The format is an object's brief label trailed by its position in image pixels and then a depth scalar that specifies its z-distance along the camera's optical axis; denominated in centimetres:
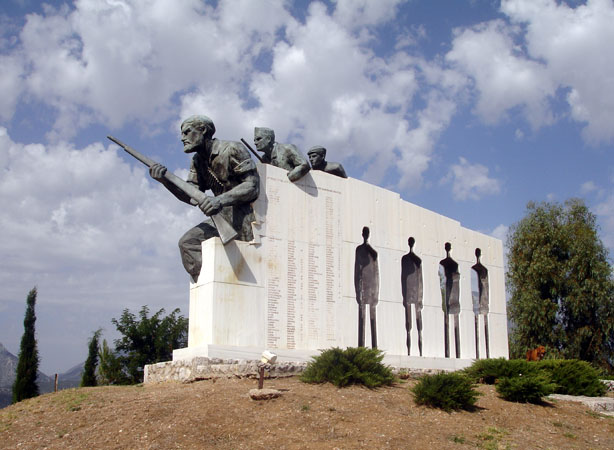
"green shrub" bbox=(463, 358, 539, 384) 1213
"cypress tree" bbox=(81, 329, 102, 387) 2514
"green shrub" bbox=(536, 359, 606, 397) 1338
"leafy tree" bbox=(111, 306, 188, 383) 2520
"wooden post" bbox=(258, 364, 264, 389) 959
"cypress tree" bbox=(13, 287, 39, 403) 2508
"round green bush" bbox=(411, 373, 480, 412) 981
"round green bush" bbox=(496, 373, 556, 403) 1095
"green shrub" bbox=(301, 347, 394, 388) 1054
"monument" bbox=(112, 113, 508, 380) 1209
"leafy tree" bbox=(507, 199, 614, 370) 2620
